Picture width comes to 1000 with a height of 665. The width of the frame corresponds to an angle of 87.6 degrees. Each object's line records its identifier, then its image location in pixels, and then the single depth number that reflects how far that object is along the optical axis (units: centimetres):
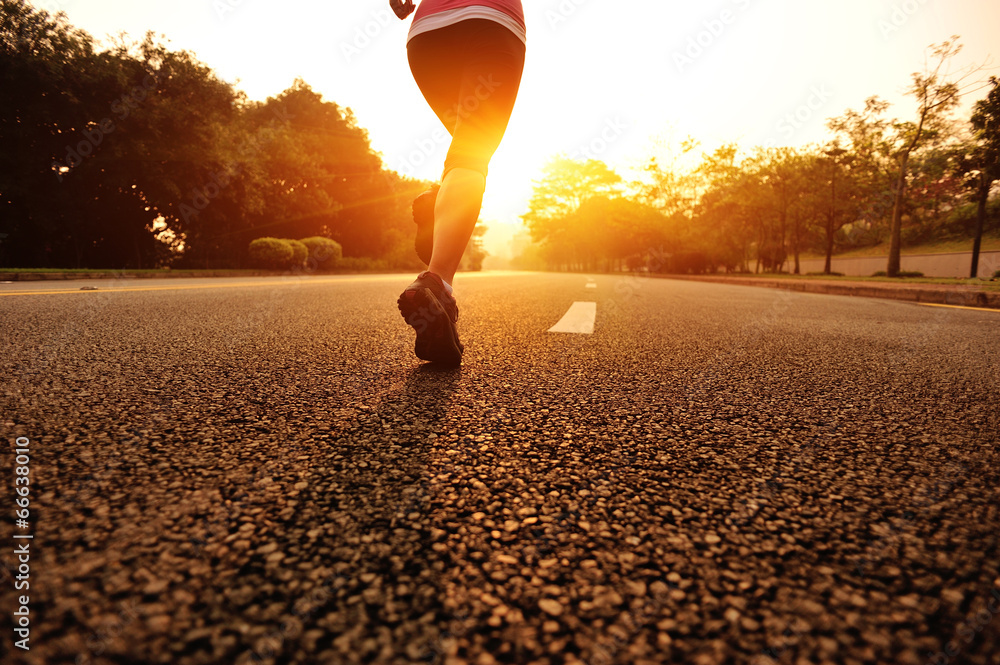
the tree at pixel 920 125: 2023
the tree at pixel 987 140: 1844
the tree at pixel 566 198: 5728
